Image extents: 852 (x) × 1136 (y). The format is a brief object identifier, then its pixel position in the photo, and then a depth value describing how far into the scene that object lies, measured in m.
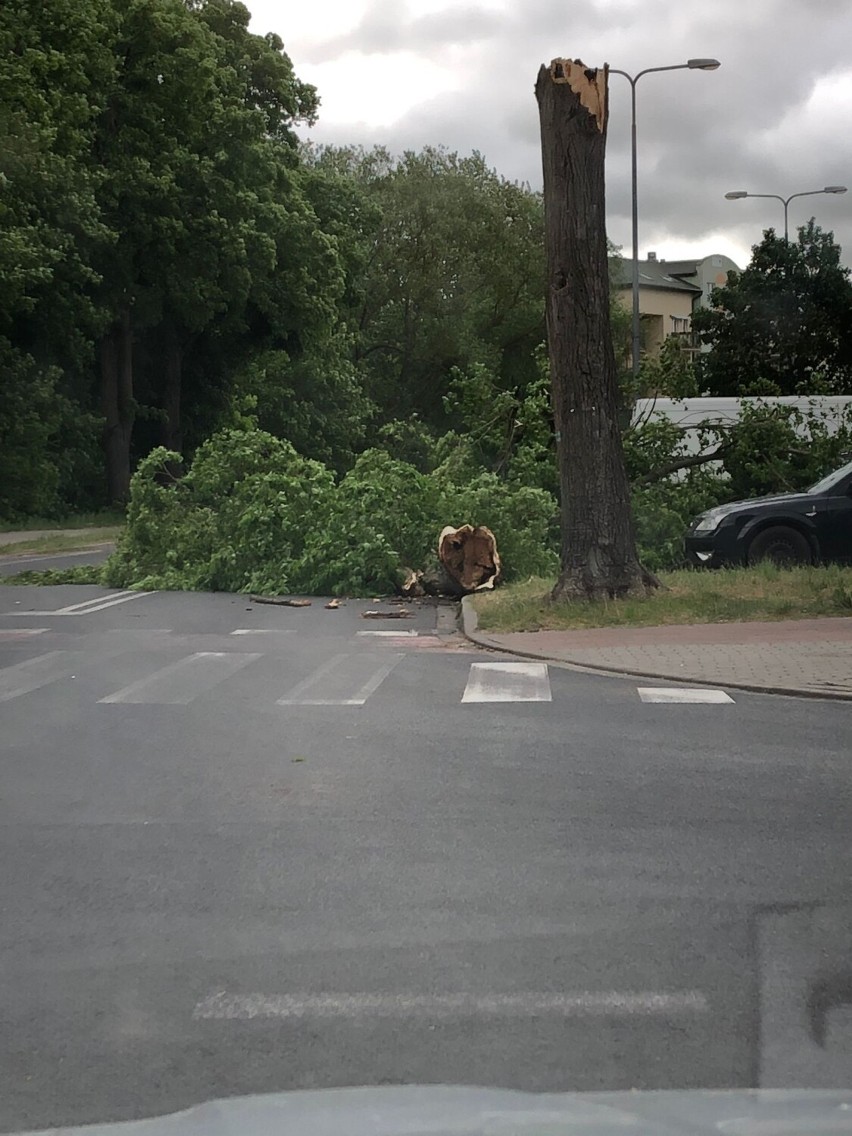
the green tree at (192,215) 42.19
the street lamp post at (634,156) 34.90
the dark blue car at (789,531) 19.25
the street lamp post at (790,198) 44.97
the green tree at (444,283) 58.88
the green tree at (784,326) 46.84
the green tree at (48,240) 34.62
